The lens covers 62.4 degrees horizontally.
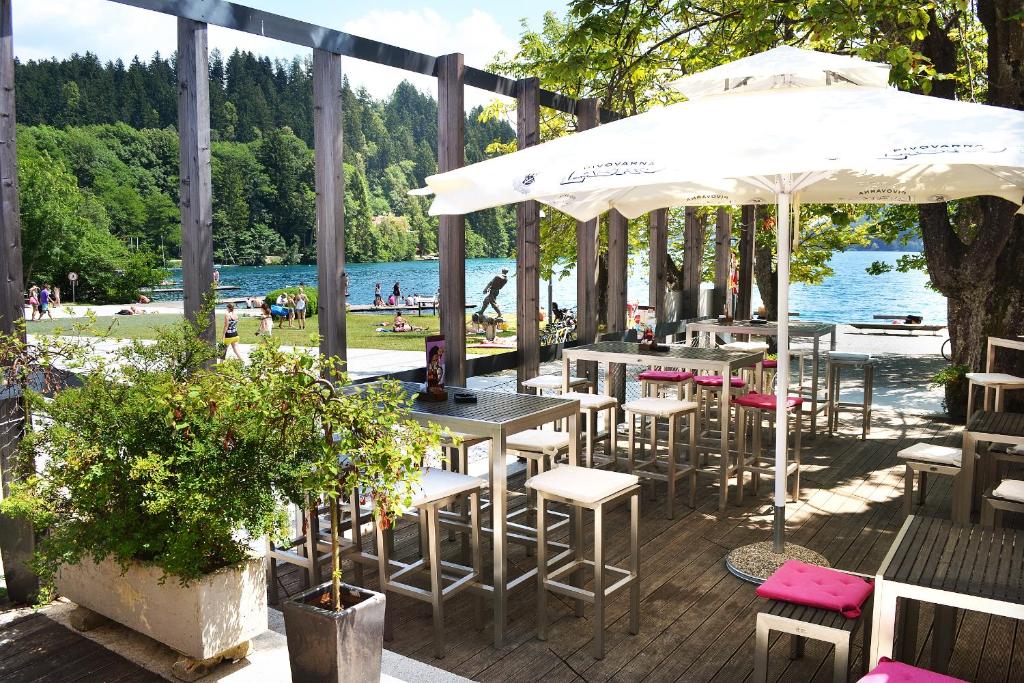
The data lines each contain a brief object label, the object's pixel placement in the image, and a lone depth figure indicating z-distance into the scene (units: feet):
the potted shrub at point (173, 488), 9.36
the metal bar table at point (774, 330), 25.31
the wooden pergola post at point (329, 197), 15.29
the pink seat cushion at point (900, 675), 7.46
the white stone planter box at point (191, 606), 9.95
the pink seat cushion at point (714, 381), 20.42
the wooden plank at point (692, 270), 31.65
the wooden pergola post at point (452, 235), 18.10
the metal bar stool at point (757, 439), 18.49
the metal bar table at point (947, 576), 8.05
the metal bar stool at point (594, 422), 18.53
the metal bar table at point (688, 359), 18.38
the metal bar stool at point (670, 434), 17.49
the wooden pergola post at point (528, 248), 20.94
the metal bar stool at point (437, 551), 11.46
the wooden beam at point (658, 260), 27.91
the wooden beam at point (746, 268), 34.71
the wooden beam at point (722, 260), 33.94
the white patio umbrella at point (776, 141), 10.04
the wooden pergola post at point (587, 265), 23.44
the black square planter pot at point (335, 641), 8.43
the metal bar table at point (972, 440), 14.98
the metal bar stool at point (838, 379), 24.49
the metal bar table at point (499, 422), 11.81
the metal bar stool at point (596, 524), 11.28
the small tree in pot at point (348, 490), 8.50
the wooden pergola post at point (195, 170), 13.03
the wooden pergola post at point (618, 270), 24.93
